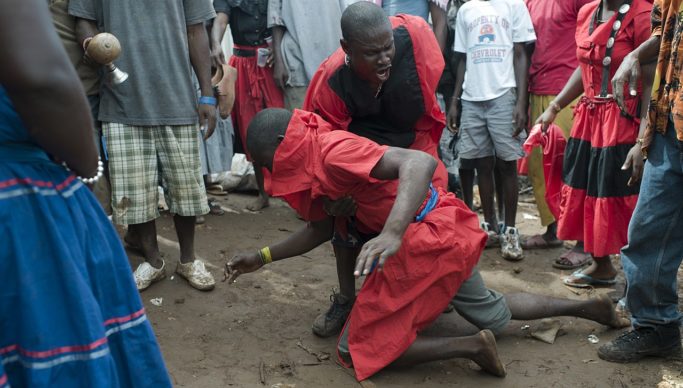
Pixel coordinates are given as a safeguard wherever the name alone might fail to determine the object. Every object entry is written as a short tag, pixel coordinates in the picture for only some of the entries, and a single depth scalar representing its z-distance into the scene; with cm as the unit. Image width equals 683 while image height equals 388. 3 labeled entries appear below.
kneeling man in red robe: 297
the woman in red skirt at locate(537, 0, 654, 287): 369
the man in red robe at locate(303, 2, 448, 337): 327
